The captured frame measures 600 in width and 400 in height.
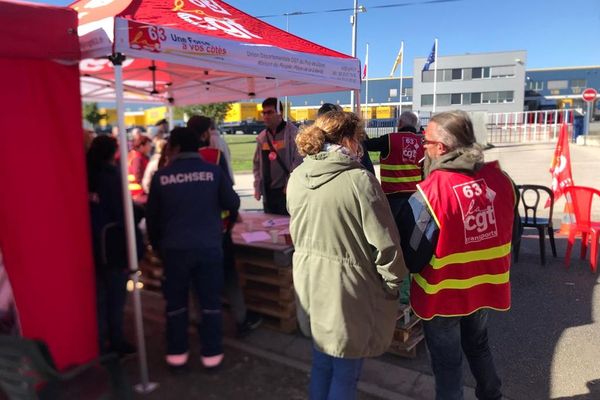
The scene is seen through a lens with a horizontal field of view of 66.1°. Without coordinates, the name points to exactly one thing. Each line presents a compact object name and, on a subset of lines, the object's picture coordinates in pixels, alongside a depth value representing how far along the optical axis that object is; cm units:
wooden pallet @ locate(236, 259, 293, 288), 374
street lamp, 1858
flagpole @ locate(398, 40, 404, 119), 2985
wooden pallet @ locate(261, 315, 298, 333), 382
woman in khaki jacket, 209
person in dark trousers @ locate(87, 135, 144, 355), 301
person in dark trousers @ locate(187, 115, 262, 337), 372
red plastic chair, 533
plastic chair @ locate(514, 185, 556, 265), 554
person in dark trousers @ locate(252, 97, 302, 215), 525
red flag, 642
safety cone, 557
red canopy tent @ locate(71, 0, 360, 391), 281
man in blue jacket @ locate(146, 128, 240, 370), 297
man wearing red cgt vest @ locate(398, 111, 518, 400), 216
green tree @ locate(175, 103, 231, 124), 2915
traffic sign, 2172
